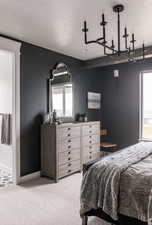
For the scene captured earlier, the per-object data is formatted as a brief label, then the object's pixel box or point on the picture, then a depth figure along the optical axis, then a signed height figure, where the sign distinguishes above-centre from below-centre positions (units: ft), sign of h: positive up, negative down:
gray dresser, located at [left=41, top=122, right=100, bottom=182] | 11.58 -2.37
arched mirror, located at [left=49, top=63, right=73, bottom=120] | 13.42 +1.69
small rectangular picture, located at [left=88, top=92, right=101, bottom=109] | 17.02 +1.26
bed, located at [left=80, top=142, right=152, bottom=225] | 5.66 -2.57
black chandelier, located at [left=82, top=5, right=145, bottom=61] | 7.58 +4.42
